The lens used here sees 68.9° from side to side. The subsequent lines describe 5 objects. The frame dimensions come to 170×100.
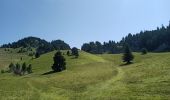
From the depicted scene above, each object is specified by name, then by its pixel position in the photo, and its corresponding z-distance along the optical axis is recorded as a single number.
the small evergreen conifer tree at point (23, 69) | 49.17
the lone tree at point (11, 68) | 54.50
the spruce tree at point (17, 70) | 49.98
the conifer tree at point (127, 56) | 49.31
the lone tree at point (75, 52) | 59.42
